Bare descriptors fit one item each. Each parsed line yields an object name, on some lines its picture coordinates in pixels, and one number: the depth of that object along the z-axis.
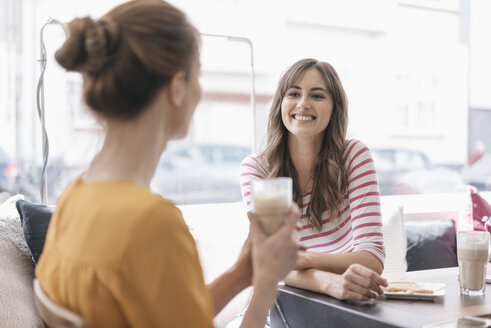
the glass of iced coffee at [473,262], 1.44
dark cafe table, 1.19
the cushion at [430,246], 3.12
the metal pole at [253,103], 2.92
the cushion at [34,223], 1.90
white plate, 1.35
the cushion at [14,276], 1.66
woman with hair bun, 0.81
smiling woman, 1.83
